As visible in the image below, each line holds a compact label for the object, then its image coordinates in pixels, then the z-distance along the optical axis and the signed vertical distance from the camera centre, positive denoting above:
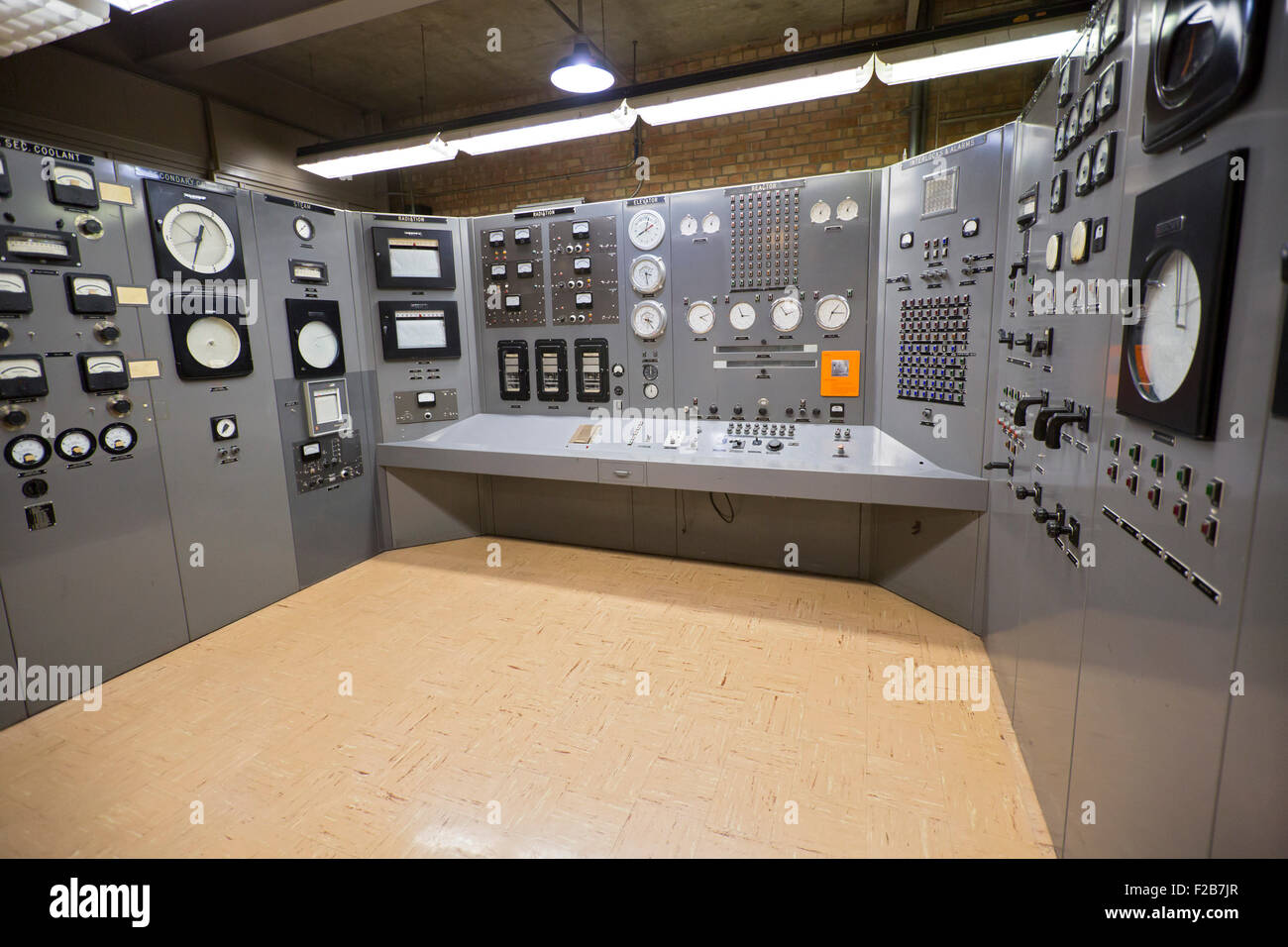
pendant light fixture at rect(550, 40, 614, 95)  3.25 +1.53
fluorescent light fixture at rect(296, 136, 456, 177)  4.18 +1.49
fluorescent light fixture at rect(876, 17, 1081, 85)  2.88 +1.45
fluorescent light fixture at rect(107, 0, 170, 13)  2.10 +1.25
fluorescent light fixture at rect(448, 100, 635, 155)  3.72 +1.45
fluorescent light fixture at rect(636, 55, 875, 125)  3.09 +1.40
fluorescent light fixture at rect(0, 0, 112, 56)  2.13 +1.25
